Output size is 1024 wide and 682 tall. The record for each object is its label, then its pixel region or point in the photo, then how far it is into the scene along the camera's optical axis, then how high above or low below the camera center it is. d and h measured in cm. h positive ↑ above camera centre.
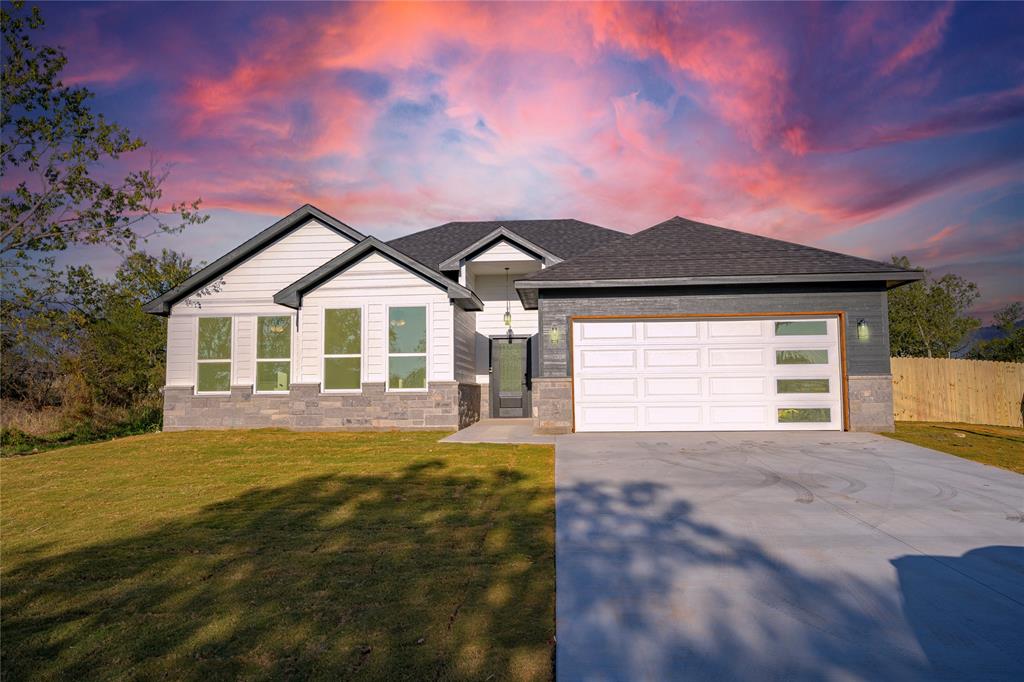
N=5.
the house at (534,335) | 1175 +83
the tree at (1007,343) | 2425 +116
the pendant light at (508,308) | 1653 +186
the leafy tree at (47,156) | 1202 +473
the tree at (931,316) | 3140 +304
